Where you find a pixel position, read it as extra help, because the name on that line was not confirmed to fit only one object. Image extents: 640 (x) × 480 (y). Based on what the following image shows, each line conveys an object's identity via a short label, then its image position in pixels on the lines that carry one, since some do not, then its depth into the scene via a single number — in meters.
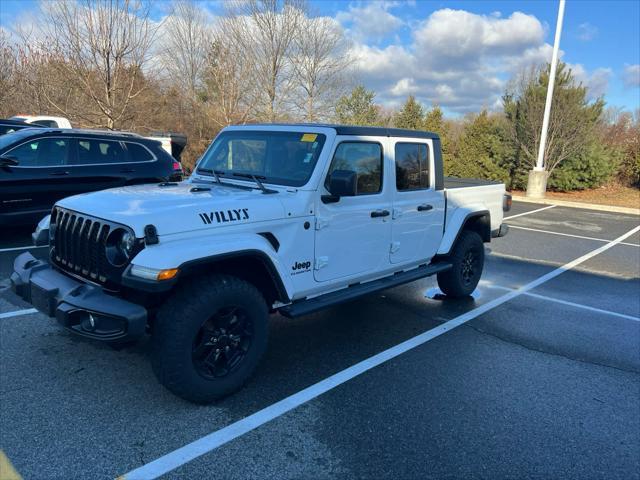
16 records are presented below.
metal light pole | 17.47
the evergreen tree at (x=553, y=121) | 18.59
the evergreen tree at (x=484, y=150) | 20.90
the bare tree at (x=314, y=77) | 22.14
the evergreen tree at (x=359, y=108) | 25.41
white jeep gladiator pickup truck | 2.92
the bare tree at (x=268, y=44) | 21.36
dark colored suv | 6.87
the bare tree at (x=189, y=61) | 24.81
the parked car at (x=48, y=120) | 13.09
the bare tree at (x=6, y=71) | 18.28
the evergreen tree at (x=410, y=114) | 27.56
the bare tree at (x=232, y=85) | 20.97
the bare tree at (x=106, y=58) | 14.32
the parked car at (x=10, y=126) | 9.62
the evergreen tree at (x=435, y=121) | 24.22
